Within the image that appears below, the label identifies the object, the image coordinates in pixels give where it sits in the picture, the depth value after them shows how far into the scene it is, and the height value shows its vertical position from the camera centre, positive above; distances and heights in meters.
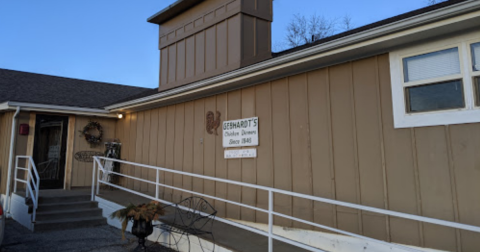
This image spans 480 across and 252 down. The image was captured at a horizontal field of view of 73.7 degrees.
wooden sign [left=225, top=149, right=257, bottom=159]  5.05 +0.03
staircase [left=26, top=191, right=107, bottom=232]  5.72 -1.09
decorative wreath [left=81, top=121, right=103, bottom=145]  8.19 +0.58
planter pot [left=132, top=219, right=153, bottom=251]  4.29 -0.99
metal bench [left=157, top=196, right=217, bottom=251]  4.31 -1.03
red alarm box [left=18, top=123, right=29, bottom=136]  7.31 +0.60
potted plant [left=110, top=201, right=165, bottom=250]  4.26 -0.84
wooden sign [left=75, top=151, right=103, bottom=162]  8.10 +0.00
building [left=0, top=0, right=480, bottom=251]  3.11 +0.42
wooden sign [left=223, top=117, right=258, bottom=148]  5.06 +0.37
